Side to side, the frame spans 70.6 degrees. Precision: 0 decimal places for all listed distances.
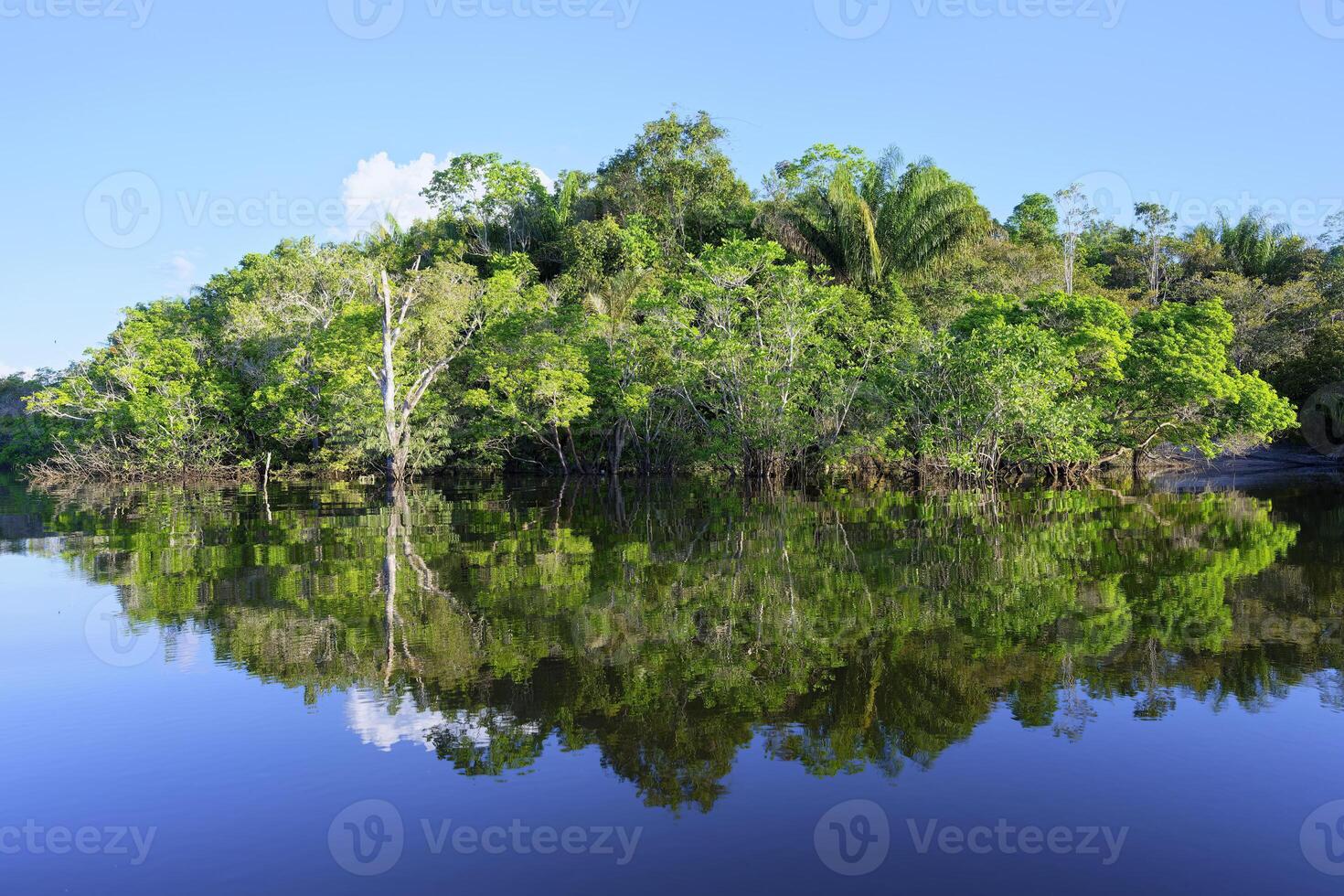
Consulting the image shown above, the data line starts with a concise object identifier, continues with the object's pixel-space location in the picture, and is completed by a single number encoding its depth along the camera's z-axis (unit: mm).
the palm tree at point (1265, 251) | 41344
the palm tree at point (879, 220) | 34094
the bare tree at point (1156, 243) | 39469
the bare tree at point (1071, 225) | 34762
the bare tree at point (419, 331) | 30969
